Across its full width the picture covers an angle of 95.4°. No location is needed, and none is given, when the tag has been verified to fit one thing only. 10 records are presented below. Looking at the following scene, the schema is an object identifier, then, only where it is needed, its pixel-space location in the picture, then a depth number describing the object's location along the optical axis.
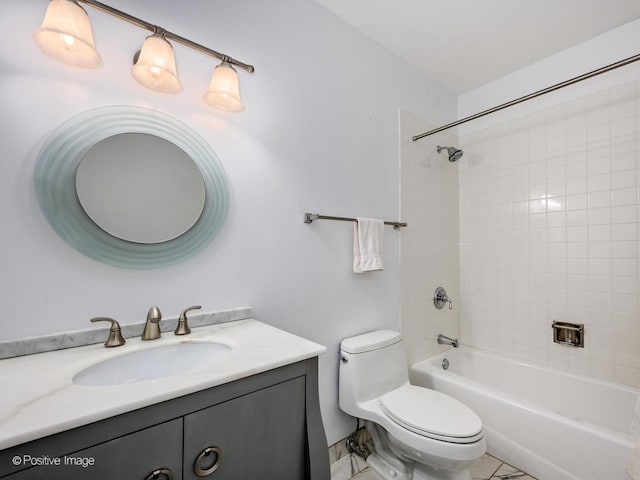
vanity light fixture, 0.83
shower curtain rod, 1.25
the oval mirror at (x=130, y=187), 0.91
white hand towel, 1.63
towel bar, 1.47
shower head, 2.21
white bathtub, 1.29
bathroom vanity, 0.52
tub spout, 2.12
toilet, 1.19
